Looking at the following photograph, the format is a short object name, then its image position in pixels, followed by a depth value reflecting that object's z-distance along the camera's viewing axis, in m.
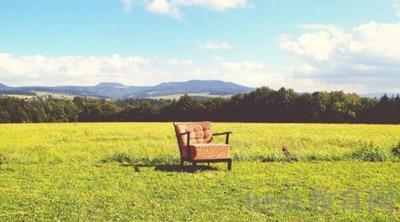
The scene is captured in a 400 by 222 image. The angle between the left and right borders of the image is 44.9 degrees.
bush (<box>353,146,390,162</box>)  15.84
